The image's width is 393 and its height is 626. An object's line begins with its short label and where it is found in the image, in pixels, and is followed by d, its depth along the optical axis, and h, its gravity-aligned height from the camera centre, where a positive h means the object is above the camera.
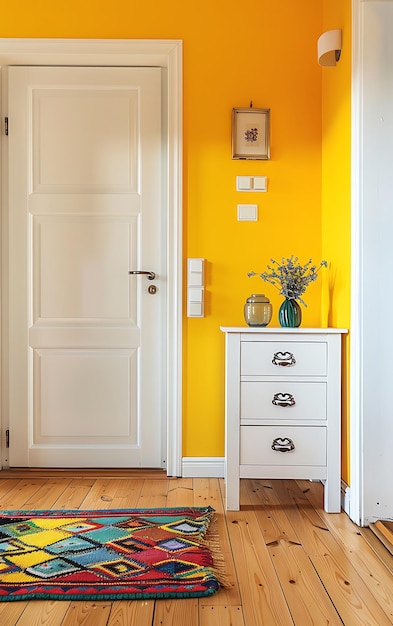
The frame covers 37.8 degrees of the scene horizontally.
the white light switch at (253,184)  2.84 +0.57
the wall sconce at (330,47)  2.49 +1.11
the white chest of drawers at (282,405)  2.41 -0.44
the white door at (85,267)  2.95 +0.17
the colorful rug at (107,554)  1.68 -0.84
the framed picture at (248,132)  2.84 +0.83
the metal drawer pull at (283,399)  2.41 -0.42
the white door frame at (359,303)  2.23 -0.01
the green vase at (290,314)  2.57 -0.06
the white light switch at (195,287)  2.81 +0.06
